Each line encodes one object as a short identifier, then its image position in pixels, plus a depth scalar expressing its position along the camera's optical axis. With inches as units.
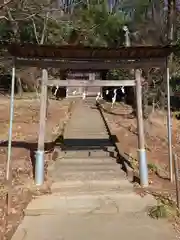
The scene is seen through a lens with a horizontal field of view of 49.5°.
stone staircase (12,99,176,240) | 121.3
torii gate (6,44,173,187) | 163.0
